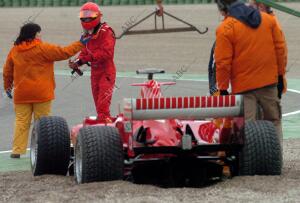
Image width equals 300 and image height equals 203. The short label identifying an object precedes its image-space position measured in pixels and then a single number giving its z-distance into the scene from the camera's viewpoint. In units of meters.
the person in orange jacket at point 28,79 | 24.39
